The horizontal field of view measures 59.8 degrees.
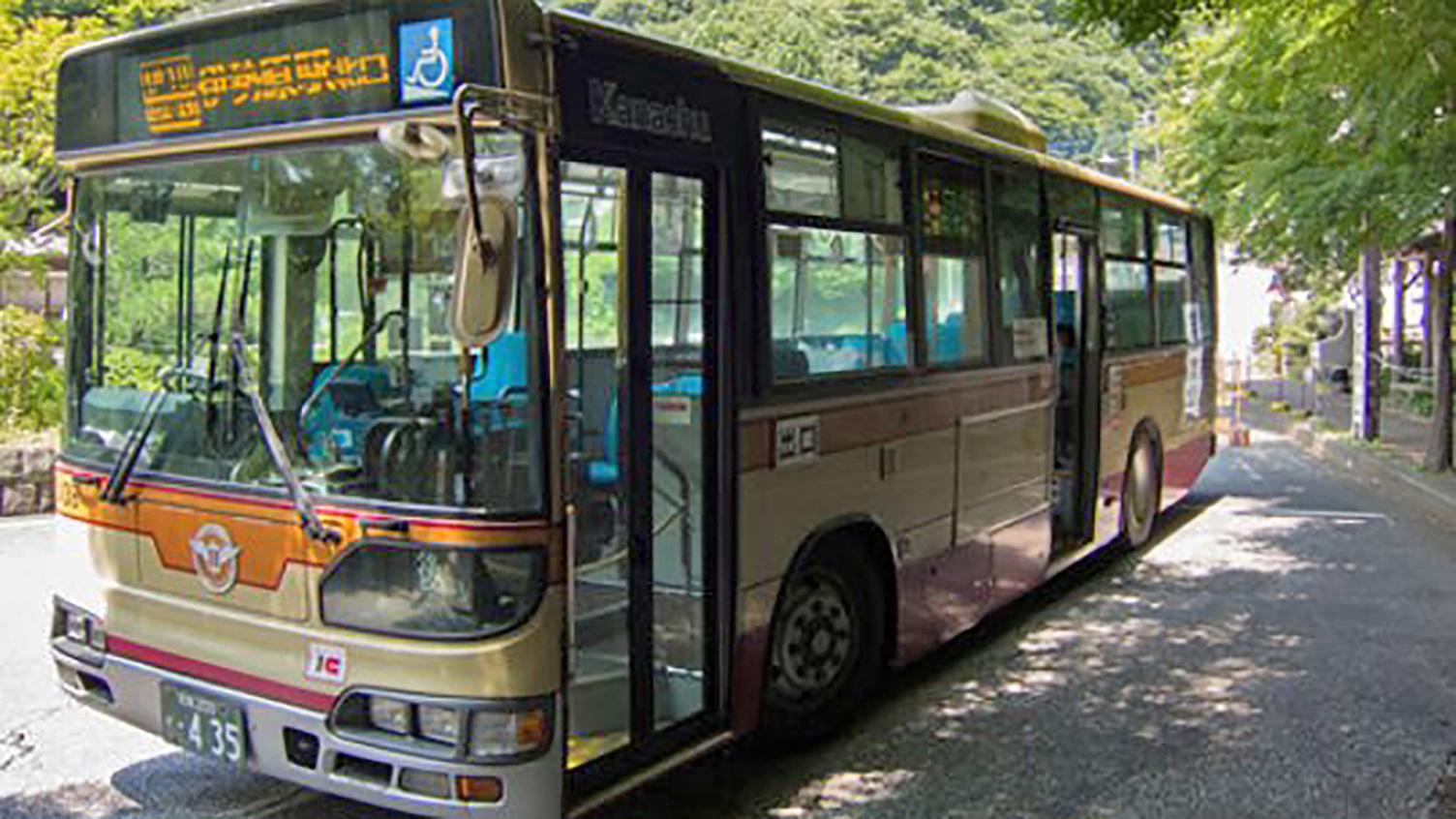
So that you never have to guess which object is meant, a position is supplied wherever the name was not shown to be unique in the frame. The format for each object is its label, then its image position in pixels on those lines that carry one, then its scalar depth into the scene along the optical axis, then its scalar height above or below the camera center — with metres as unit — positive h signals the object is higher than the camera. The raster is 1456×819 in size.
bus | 3.67 -0.12
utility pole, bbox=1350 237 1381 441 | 16.83 -0.14
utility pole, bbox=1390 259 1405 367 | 23.94 +0.45
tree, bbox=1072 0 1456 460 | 6.92 +1.72
